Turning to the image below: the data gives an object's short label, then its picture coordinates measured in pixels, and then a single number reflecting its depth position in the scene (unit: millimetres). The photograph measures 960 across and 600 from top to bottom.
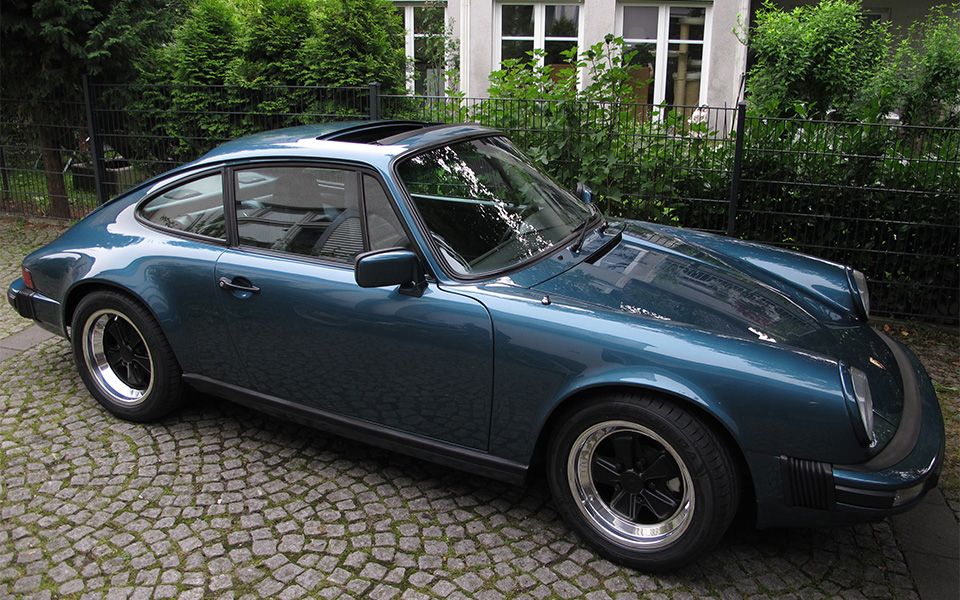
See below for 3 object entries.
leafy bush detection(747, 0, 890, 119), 9656
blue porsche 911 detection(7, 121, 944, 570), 2580
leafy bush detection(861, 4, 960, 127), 7527
